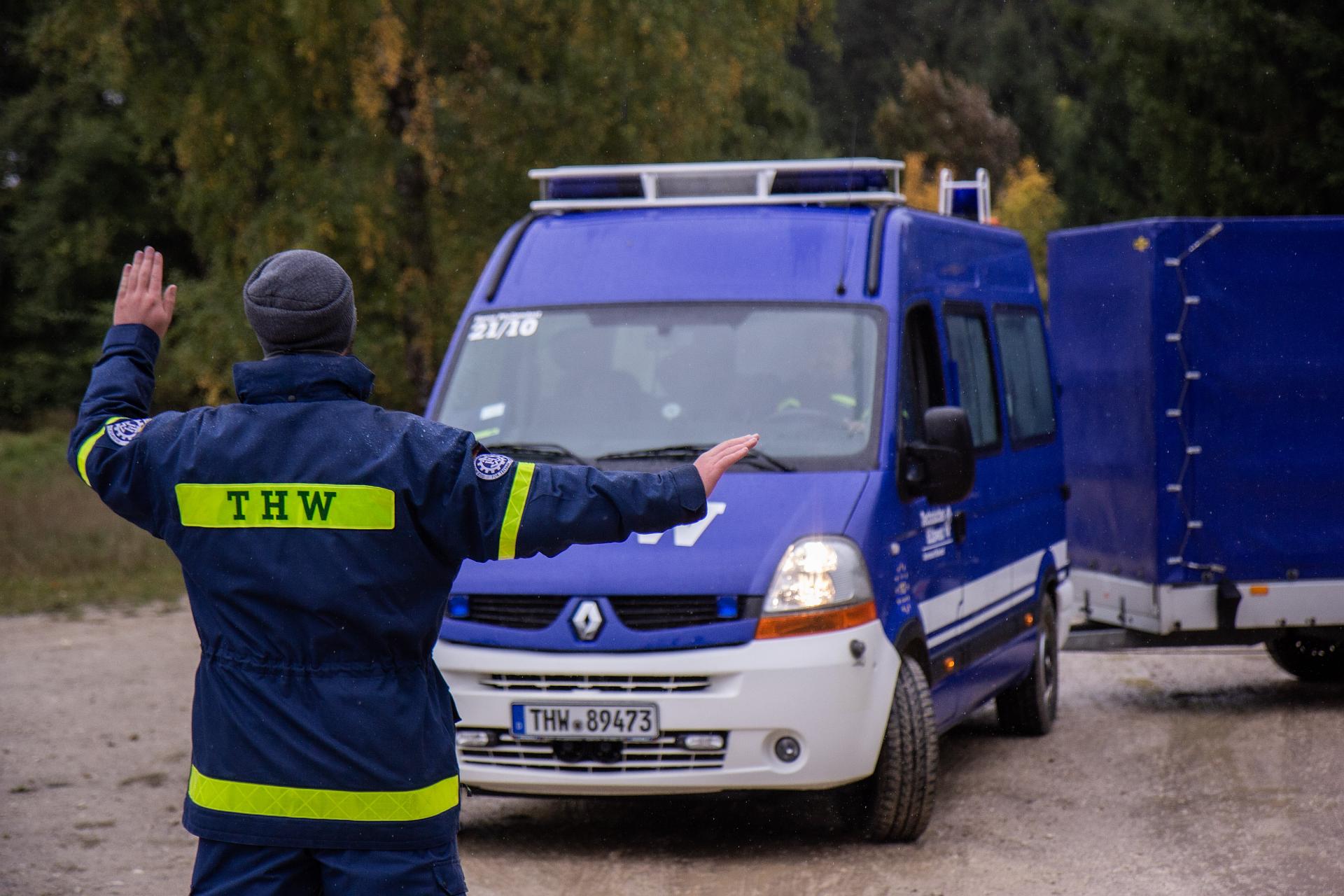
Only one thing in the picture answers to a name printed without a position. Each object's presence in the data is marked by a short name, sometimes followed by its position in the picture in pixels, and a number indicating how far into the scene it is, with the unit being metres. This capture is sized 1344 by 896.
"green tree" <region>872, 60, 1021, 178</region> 44.25
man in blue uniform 3.32
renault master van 6.46
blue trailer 10.06
